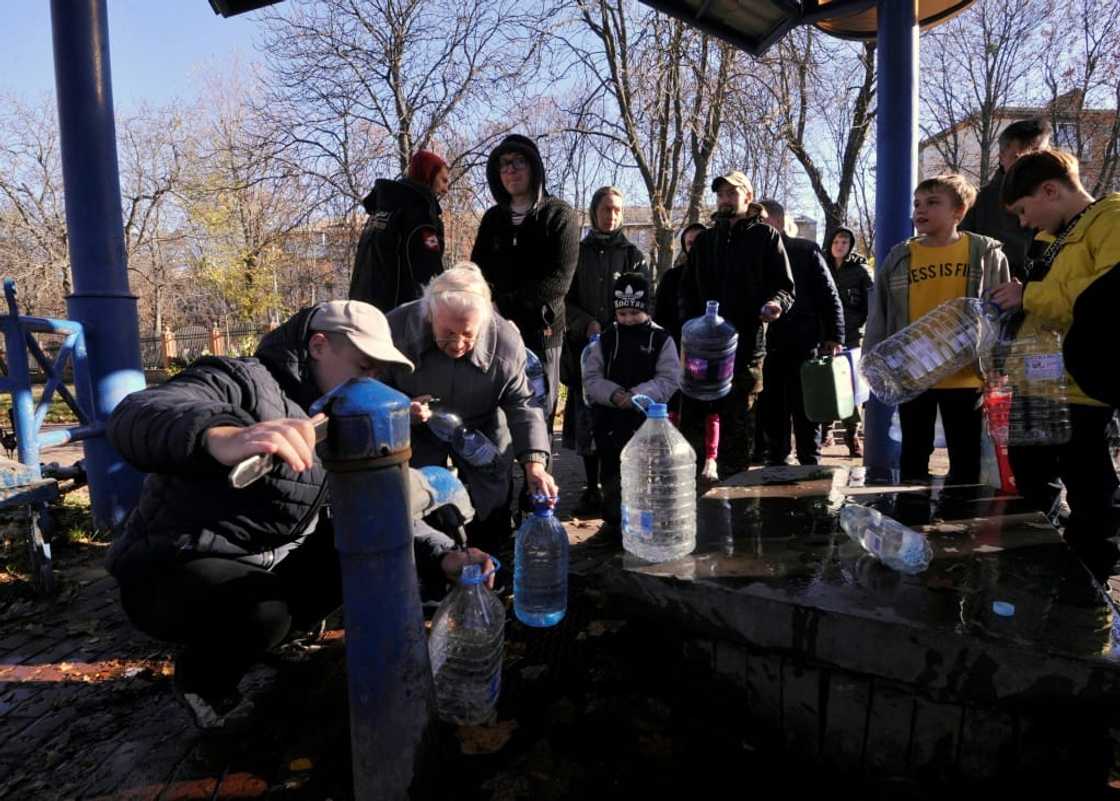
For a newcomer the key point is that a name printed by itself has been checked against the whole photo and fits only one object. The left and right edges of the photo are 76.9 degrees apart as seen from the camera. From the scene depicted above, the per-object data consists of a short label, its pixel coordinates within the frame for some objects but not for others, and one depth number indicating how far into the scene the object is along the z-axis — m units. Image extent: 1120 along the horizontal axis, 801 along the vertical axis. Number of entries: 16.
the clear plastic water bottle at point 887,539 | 2.14
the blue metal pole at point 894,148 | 5.02
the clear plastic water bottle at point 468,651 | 2.24
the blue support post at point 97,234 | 4.11
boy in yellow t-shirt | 3.75
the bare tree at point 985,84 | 20.12
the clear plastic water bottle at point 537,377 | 3.79
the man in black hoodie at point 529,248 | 4.44
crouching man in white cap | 2.08
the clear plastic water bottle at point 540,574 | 2.97
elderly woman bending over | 3.04
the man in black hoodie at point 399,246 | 4.27
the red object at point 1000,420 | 3.65
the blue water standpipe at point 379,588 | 1.56
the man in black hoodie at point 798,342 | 5.18
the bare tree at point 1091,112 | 18.70
